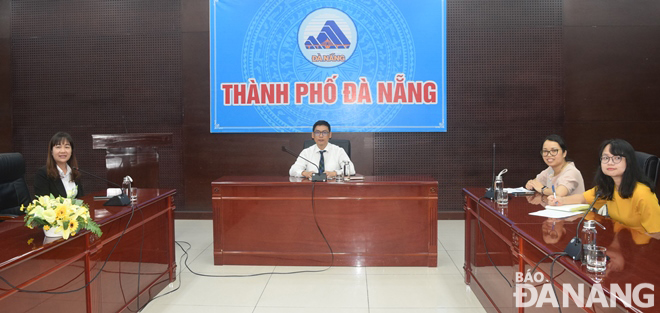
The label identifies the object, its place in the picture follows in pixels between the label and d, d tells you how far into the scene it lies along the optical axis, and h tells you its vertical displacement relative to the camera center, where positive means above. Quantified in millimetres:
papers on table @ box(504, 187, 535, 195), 2950 -343
